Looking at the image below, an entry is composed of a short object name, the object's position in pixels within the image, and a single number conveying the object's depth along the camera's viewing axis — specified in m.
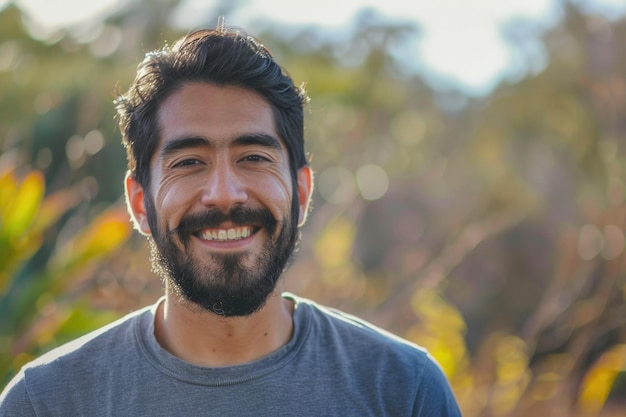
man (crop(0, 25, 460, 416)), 2.33
